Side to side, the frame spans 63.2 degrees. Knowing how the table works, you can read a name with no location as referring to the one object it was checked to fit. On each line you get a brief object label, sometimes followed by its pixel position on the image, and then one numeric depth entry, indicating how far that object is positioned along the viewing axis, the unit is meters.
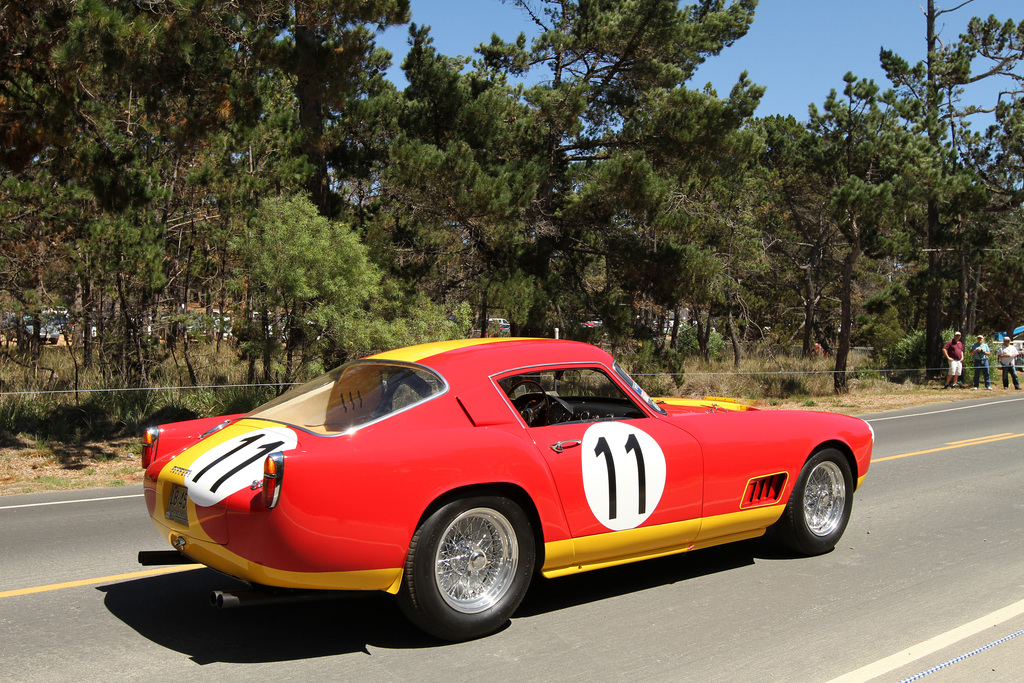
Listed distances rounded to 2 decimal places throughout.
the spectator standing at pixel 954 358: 24.77
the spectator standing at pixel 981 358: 24.82
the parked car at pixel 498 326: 19.20
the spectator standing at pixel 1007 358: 25.09
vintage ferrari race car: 4.14
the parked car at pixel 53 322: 19.03
